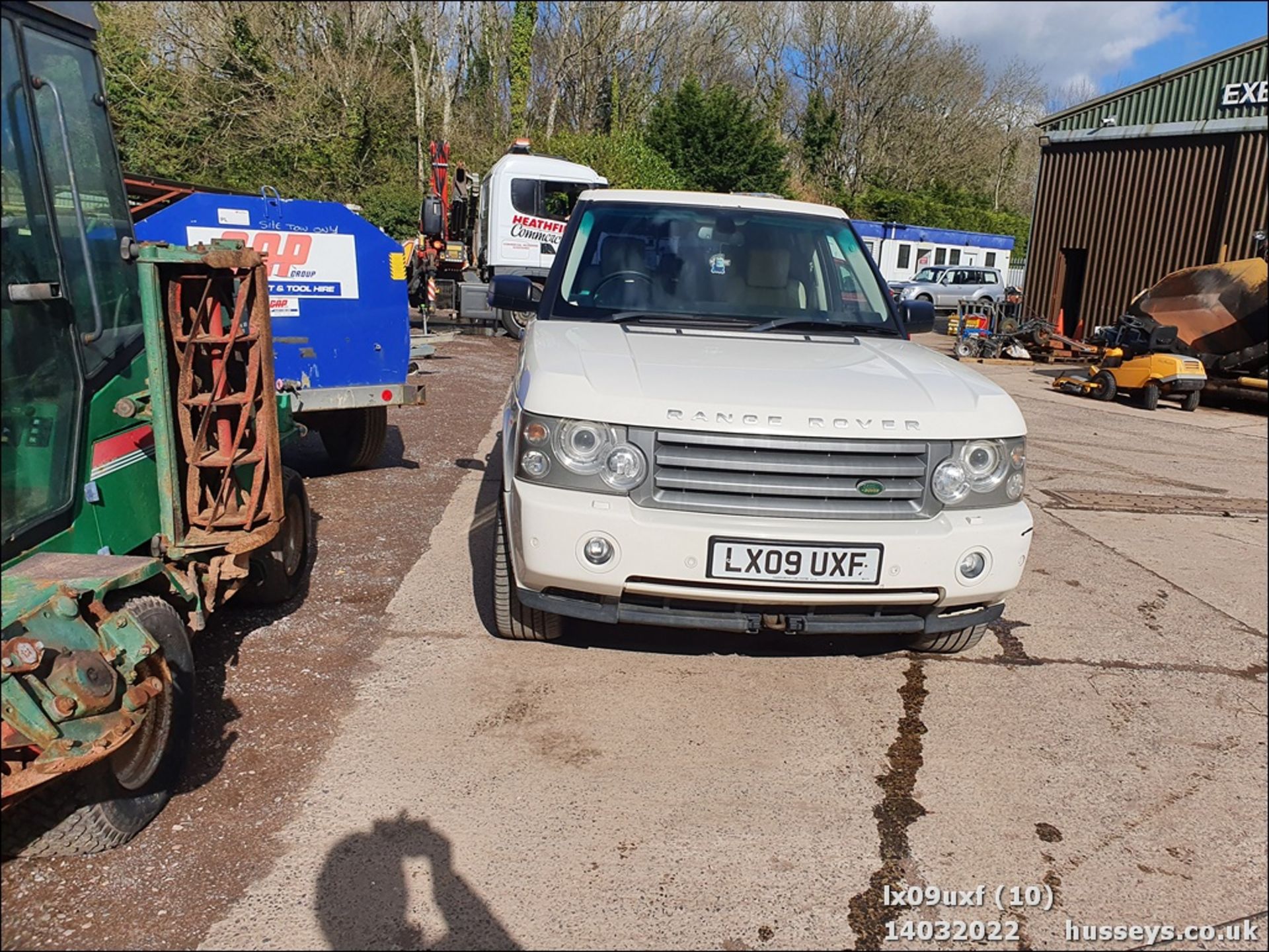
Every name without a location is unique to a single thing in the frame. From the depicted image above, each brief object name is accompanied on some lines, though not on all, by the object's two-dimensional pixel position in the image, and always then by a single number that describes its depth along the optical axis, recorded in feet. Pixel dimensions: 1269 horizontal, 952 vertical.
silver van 90.07
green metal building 54.75
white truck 58.18
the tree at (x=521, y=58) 109.19
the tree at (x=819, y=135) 130.11
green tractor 7.29
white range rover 10.55
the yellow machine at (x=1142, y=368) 40.86
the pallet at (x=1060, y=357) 61.57
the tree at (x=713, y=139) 112.47
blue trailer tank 18.84
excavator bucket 40.86
